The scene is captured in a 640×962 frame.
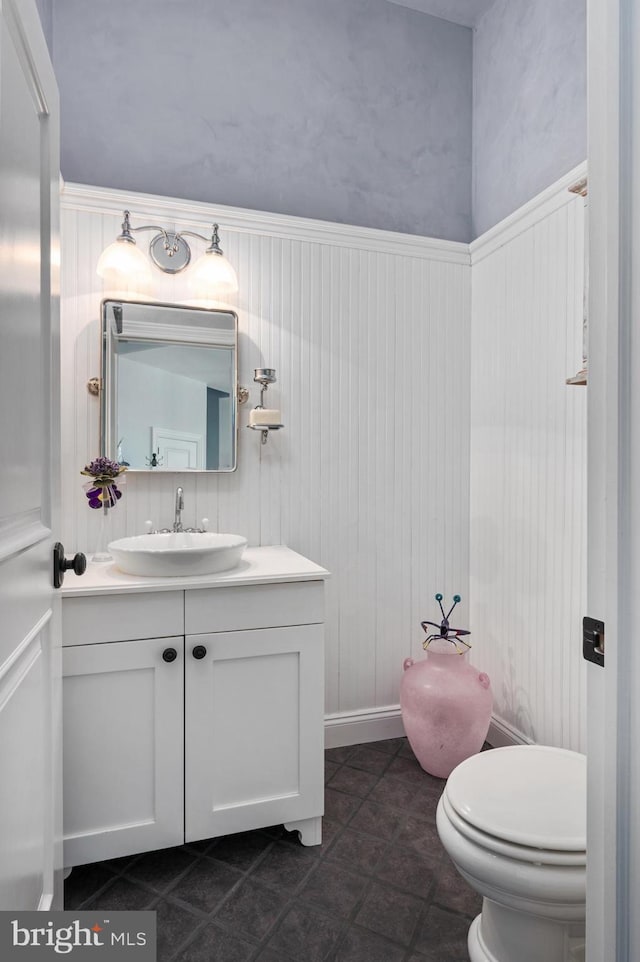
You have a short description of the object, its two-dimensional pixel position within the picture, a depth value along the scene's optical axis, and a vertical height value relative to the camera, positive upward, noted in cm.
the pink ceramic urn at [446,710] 206 -80
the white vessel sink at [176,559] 163 -20
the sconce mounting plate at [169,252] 208 +85
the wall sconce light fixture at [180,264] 201 +80
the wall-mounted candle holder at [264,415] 212 +26
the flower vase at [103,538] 190 -18
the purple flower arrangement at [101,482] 187 +2
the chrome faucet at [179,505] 210 -6
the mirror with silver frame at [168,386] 204 +37
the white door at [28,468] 83 +3
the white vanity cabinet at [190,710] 157 -63
